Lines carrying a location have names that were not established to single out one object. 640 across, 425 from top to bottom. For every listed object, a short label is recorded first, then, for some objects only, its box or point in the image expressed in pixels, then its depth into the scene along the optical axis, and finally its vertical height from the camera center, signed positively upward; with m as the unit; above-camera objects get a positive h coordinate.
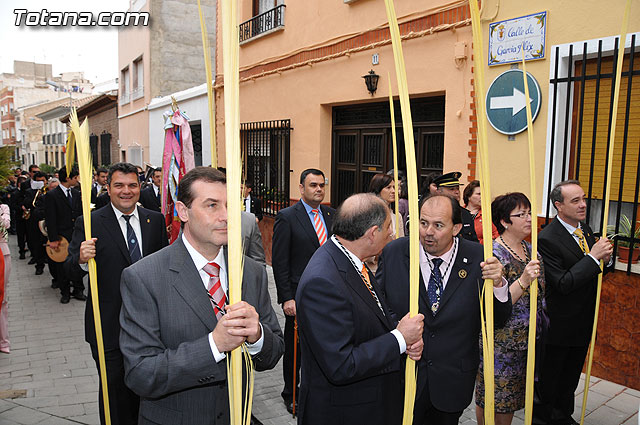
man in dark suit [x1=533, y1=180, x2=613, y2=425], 3.68 -1.17
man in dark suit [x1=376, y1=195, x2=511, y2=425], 2.73 -0.88
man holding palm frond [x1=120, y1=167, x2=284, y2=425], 1.86 -0.69
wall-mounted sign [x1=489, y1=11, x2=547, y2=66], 5.35 +1.22
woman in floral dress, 3.27 -1.27
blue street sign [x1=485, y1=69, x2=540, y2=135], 5.44 +0.52
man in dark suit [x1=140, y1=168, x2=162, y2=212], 7.54 -0.83
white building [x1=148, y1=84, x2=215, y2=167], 13.40 +0.75
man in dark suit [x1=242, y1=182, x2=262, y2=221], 7.50 -0.98
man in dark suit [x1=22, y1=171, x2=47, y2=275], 9.76 -1.58
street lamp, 7.55 +1.01
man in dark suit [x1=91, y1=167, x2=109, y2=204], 8.02 -0.52
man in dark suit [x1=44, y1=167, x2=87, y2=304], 7.21 -1.02
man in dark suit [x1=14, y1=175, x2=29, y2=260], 11.41 -1.86
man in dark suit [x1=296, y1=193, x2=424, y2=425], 2.17 -0.84
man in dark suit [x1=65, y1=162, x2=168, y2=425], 3.28 -0.77
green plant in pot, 4.73 -0.85
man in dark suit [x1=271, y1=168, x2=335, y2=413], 4.33 -0.90
